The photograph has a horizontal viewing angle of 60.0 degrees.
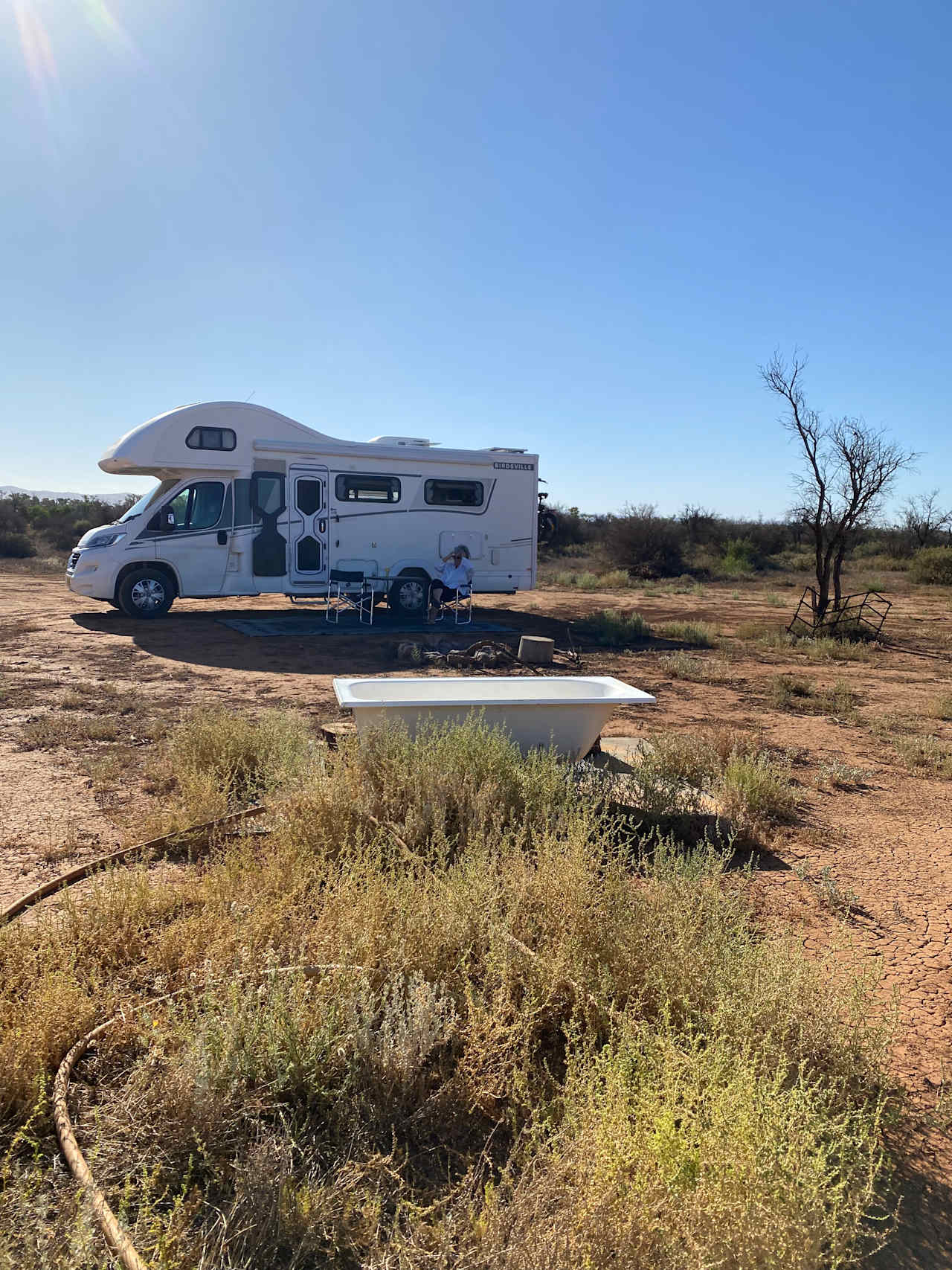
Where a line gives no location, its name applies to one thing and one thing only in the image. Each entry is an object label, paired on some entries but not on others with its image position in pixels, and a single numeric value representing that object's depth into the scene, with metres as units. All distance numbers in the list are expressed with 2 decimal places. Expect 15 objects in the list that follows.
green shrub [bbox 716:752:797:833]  5.32
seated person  14.17
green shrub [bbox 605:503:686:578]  30.05
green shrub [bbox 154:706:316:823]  4.80
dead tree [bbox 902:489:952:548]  34.12
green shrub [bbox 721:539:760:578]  29.89
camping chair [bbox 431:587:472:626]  14.23
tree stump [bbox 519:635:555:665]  10.46
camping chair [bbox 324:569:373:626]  13.77
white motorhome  12.89
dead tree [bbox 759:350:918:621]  14.02
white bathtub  5.58
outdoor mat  12.95
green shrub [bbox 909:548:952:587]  25.92
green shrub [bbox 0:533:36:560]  27.06
